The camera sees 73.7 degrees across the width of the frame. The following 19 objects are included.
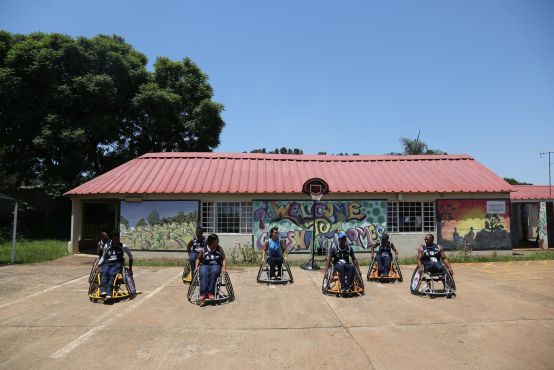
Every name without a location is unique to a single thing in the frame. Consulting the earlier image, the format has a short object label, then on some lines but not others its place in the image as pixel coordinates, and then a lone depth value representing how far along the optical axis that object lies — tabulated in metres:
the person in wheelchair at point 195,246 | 9.97
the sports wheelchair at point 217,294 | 8.29
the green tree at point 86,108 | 23.28
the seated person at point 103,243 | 8.94
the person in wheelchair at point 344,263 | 8.94
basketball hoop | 13.39
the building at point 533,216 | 19.45
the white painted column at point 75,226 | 17.41
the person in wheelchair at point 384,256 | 10.70
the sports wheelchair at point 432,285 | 8.80
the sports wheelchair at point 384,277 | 10.77
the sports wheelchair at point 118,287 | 8.50
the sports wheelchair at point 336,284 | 8.96
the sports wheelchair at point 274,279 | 10.63
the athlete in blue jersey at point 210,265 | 8.29
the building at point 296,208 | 16.30
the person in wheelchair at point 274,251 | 10.59
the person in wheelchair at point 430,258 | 9.02
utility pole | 21.12
